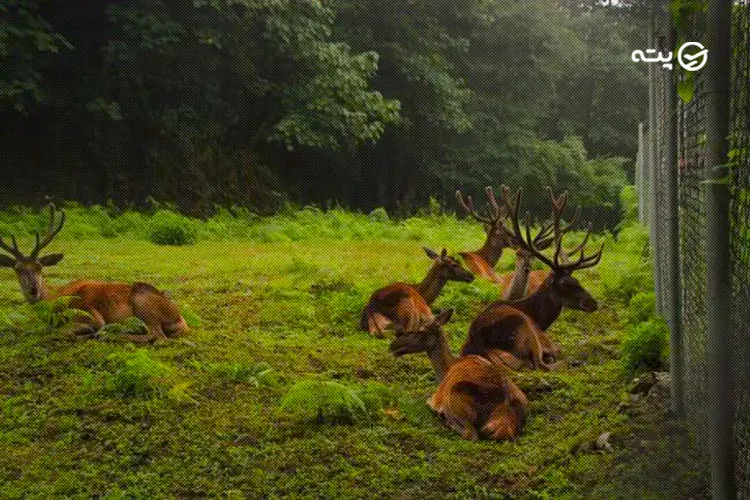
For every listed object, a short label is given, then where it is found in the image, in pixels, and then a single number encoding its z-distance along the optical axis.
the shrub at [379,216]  24.40
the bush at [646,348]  7.39
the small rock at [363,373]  7.97
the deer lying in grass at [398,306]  9.48
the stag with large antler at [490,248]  12.02
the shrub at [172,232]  18.11
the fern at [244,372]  7.50
